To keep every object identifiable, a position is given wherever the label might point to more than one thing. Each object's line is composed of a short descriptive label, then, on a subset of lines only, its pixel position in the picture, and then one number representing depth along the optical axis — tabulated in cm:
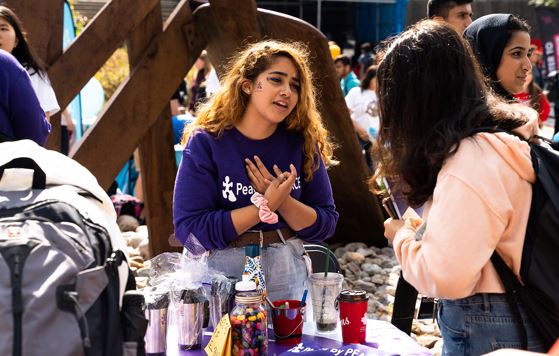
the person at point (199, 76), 1059
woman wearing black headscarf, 345
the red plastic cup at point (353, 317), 269
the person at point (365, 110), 888
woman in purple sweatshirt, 319
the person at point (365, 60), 1185
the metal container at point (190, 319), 263
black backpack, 216
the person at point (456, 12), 485
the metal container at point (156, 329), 255
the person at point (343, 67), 1101
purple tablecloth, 266
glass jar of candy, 251
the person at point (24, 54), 466
